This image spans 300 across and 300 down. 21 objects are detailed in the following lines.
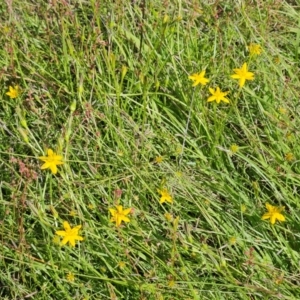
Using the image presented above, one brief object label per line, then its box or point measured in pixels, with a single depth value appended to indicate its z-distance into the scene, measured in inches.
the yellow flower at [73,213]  36.4
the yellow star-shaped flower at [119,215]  35.9
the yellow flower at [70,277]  35.9
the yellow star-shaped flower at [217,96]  38.6
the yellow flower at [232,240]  36.0
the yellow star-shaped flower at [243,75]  38.4
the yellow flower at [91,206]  36.7
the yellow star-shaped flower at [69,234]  35.6
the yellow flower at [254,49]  39.5
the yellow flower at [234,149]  37.6
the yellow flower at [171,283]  35.5
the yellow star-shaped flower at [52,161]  36.4
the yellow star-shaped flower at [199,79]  38.6
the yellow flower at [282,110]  39.5
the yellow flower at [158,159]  37.6
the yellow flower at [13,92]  39.4
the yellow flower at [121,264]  35.8
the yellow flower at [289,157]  38.1
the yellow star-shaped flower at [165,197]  36.5
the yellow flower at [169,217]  35.4
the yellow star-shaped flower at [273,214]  36.2
